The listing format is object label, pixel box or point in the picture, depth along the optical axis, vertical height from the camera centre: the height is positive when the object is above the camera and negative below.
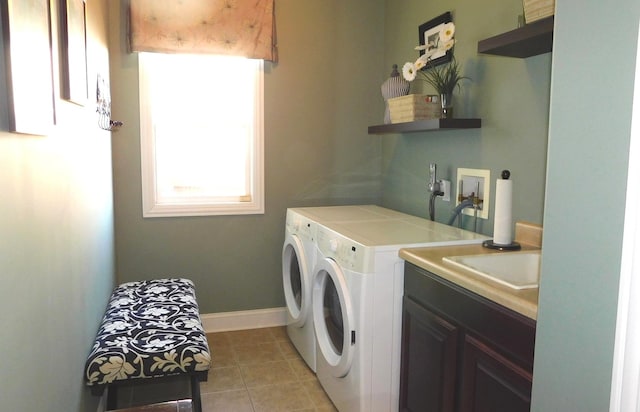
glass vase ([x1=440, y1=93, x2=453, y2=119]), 2.55 +0.25
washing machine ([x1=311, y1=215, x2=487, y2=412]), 1.98 -0.65
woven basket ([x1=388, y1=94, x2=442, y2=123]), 2.60 +0.24
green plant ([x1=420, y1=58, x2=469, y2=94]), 2.55 +0.41
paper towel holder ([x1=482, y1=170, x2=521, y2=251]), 2.02 -0.38
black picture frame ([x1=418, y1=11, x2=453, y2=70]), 2.69 +0.70
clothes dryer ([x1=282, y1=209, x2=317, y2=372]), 2.69 -0.78
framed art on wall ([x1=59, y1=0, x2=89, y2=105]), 1.59 +0.34
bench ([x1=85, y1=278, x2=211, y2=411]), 1.86 -0.79
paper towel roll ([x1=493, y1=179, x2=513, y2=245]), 2.01 -0.24
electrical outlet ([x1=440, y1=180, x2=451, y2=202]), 2.71 -0.20
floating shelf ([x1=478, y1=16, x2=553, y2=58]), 1.72 +0.42
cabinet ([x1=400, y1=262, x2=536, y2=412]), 1.36 -0.63
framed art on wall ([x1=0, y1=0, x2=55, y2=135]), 1.03 +0.19
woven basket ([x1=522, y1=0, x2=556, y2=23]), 1.70 +0.52
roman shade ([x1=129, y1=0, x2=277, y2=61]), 2.99 +0.76
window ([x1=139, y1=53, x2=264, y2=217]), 3.16 +0.10
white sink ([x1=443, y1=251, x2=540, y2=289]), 1.91 -0.43
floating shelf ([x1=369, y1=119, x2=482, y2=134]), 2.40 +0.14
